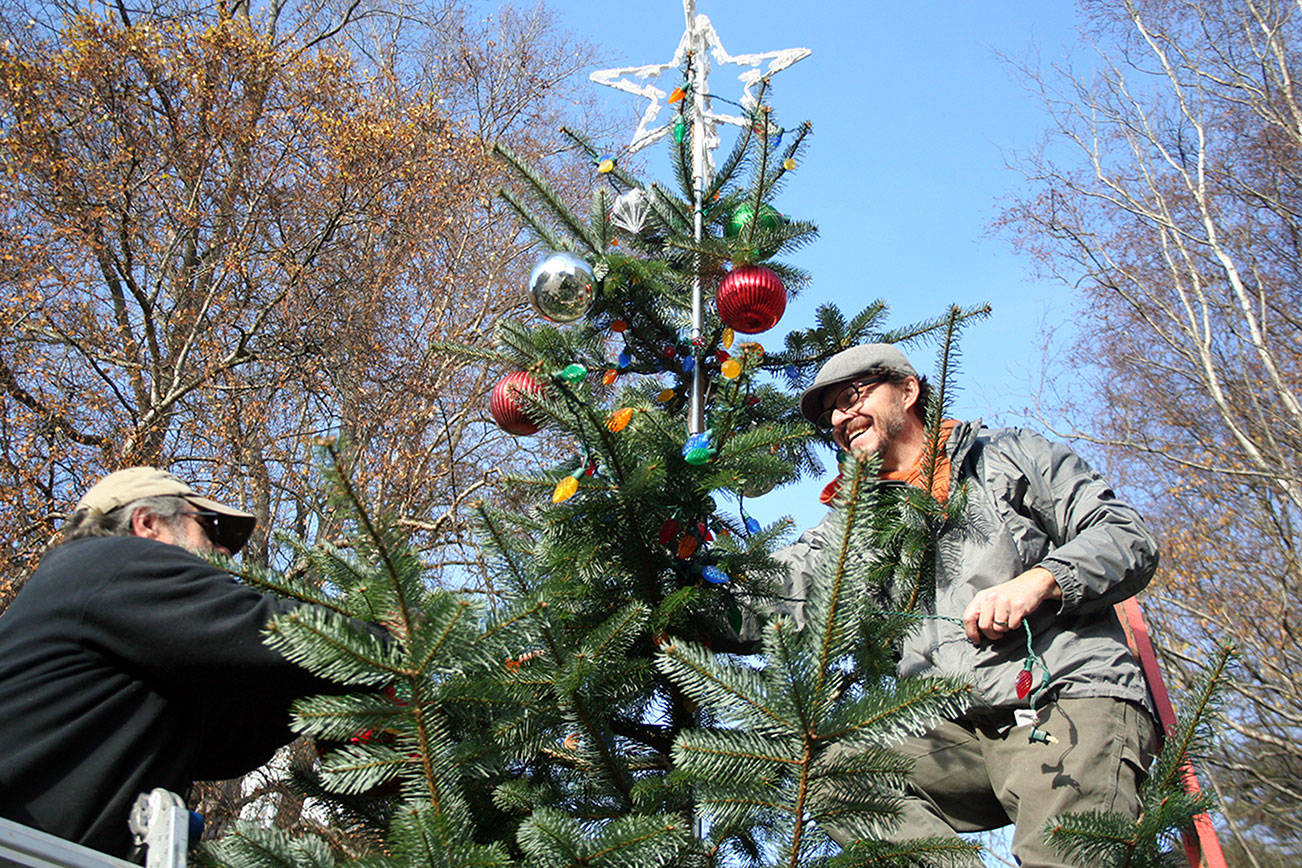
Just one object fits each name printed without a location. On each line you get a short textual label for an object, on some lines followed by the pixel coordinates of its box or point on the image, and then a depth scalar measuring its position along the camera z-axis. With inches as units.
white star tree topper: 156.9
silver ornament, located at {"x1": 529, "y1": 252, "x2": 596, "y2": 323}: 128.5
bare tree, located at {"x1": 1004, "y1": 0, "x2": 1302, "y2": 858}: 385.4
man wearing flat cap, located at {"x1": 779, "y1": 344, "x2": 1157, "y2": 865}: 83.2
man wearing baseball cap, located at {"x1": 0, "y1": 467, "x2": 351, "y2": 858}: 71.5
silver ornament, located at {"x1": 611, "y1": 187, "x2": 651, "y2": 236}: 151.9
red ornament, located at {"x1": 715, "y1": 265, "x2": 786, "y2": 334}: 129.3
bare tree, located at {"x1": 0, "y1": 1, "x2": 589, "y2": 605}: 382.3
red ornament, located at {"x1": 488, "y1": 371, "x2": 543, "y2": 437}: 132.6
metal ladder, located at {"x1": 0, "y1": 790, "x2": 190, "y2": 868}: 42.0
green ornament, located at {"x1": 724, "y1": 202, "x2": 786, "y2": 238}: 138.1
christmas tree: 63.2
